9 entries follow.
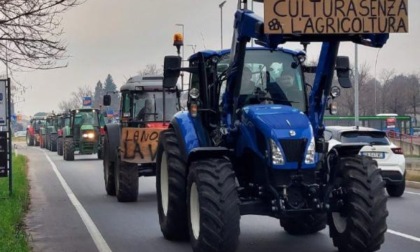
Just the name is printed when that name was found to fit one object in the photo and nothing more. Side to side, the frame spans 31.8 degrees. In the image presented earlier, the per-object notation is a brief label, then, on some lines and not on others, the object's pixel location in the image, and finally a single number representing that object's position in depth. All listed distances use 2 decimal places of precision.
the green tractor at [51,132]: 55.00
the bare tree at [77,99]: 123.62
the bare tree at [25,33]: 14.91
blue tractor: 8.20
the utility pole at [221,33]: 38.27
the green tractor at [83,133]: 38.12
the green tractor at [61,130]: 43.61
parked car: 16.77
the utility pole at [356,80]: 33.09
